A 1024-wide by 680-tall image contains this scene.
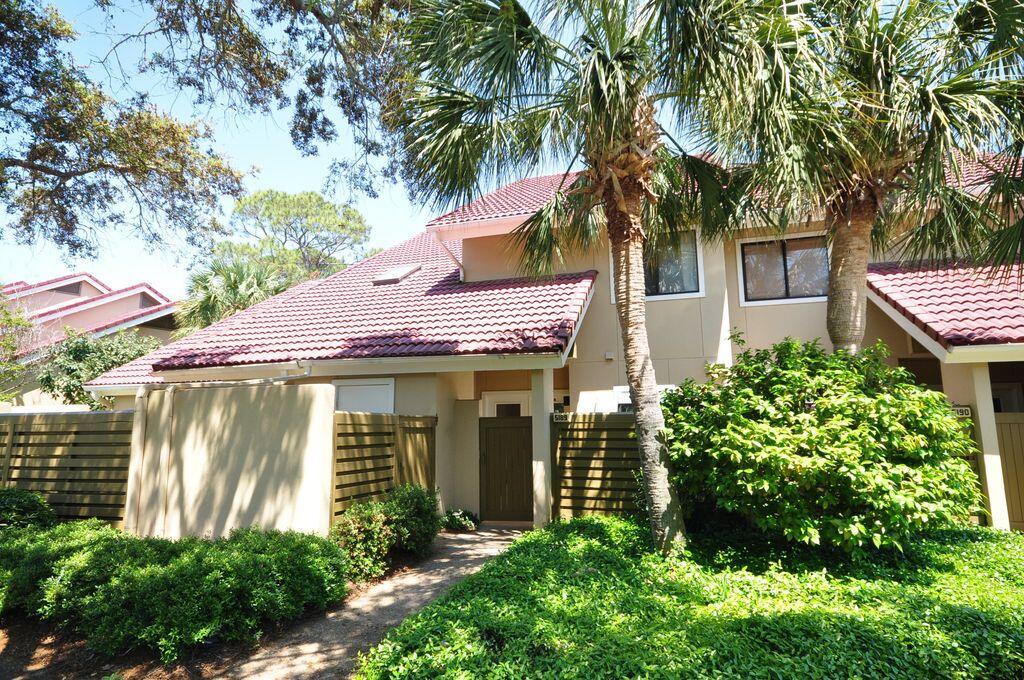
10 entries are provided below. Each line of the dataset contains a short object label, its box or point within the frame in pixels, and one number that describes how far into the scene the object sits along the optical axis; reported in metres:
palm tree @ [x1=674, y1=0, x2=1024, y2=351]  6.79
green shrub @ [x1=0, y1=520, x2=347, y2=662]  5.23
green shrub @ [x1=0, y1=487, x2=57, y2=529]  8.14
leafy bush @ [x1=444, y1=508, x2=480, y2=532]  10.29
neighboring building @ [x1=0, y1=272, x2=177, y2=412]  18.73
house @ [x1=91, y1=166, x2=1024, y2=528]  9.29
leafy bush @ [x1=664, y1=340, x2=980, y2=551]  6.08
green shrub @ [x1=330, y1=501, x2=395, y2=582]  7.10
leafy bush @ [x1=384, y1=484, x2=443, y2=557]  7.80
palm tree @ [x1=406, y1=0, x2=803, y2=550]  6.28
